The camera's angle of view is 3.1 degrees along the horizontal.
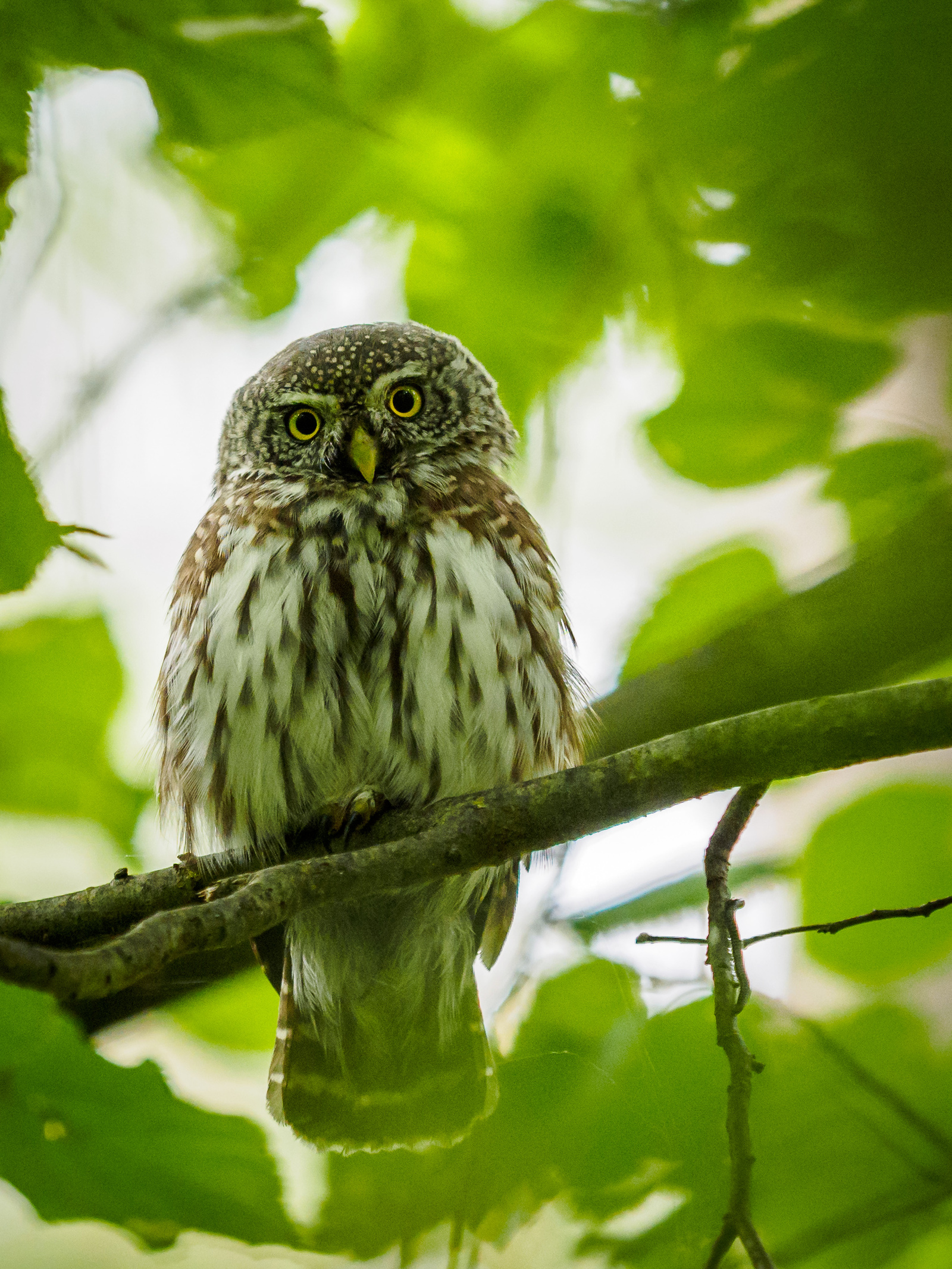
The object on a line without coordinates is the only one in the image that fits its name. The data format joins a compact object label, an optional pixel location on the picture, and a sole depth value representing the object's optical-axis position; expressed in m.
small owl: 3.32
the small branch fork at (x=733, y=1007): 3.16
